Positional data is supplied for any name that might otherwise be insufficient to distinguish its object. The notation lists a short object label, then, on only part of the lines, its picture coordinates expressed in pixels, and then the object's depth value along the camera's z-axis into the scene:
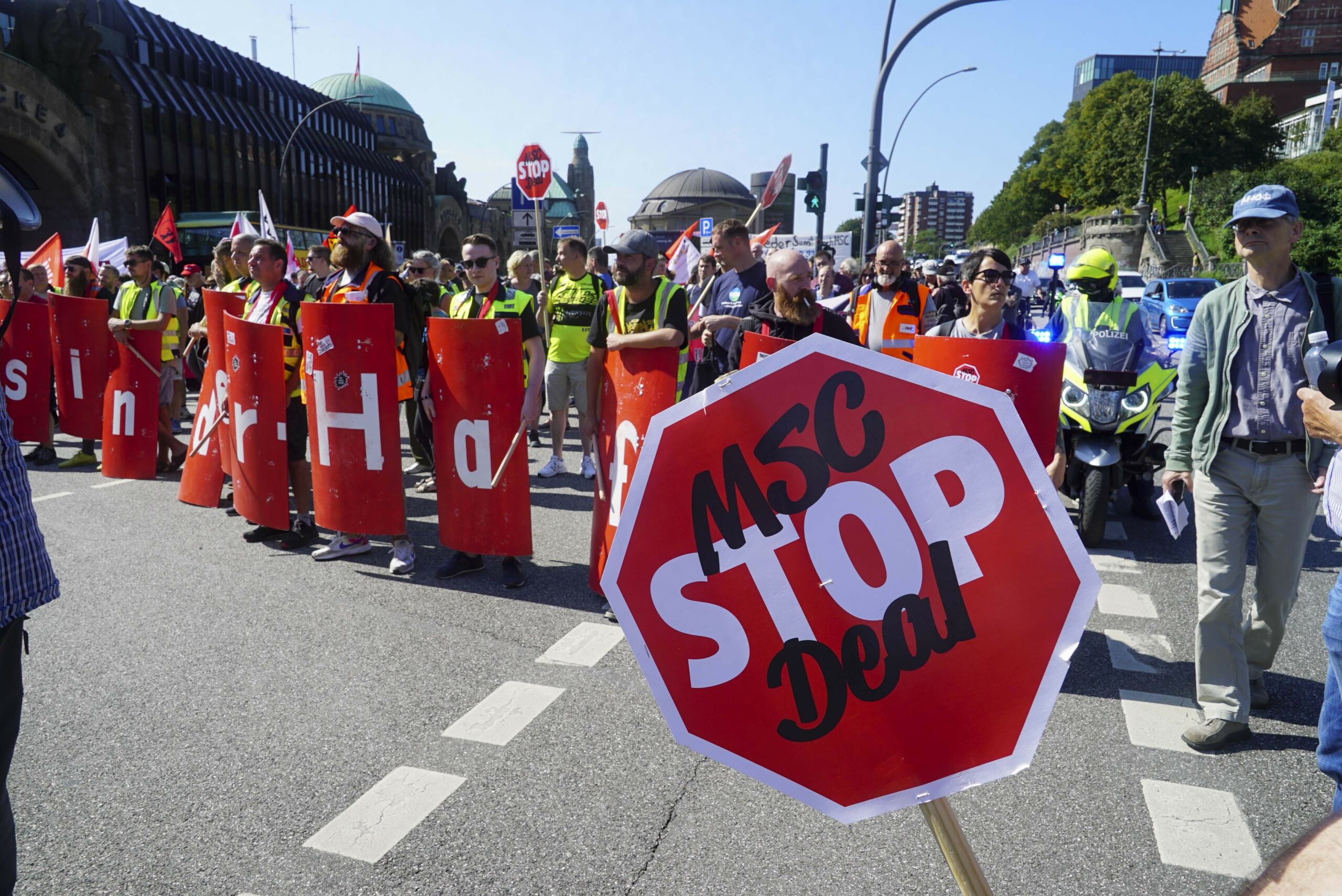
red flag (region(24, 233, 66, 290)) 9.66
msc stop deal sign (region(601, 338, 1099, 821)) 1.56
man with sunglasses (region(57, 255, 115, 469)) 8.59
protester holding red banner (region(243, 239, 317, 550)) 5.92
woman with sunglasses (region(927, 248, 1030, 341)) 4.54
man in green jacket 3.41
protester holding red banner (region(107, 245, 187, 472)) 8.28
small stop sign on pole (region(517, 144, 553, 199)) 9.94
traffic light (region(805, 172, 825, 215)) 15.84
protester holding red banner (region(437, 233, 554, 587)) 5.41
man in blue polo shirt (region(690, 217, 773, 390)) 5.31
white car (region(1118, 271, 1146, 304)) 30.64
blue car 21.50
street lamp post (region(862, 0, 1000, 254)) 12.77
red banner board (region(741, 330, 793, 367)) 3.79
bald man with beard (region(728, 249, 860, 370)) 4.01
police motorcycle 6.18
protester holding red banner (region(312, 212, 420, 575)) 5.49
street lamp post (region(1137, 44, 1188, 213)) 57.34
